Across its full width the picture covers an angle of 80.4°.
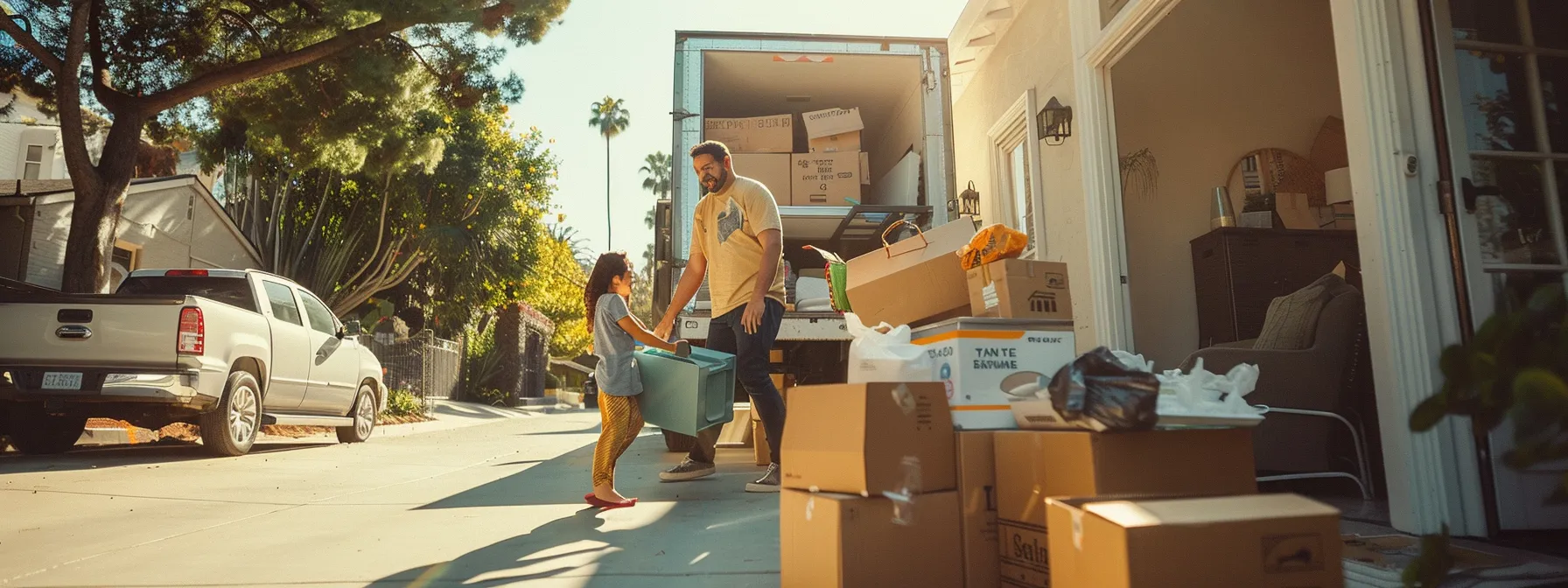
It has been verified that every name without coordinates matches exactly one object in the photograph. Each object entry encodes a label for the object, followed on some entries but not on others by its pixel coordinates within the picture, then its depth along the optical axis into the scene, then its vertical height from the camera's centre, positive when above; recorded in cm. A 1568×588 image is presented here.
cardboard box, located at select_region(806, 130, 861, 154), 727 +201
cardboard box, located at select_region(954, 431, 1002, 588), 232 -27
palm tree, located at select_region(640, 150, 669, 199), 6506 +1618
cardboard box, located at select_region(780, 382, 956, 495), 228 -11
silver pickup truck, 685 +40
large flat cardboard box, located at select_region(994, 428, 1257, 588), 207 -18
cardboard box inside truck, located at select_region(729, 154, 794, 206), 696 +173
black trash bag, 202 +0
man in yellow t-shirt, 468 +66
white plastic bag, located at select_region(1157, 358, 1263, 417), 218 +0
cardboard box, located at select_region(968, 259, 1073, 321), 280 +32
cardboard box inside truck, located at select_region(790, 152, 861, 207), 695 +166
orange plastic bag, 298 +49
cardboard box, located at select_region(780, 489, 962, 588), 220 -35
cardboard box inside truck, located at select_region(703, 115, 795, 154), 731 +211
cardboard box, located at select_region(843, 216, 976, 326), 326 +41
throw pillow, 426 +34
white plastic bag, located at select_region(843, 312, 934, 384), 270 +12
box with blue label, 262 +11
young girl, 428 +10
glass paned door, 315 +90
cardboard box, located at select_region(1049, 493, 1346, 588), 164 -28
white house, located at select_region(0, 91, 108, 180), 2317 +663
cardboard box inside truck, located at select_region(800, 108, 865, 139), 733 +219
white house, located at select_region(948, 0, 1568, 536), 305 +115
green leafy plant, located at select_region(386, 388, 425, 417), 1537 +3
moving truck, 637 +200
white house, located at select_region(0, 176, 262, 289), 1332 +294
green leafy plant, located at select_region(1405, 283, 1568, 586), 106 +0
